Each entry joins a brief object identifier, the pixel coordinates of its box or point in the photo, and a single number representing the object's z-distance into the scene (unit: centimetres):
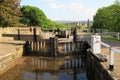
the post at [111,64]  413
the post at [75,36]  900
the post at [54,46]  835
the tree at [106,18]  1190
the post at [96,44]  564
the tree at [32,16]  2934
